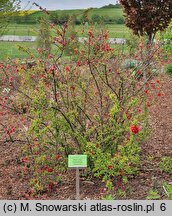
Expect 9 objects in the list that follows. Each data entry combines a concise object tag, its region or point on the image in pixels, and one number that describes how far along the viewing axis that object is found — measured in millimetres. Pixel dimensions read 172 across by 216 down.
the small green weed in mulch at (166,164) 4412
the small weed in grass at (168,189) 3620
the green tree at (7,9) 8324
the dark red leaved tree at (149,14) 7907
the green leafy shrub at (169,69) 8735
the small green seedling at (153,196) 3690
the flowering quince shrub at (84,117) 4123
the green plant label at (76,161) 3686
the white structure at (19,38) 24433
